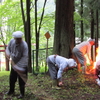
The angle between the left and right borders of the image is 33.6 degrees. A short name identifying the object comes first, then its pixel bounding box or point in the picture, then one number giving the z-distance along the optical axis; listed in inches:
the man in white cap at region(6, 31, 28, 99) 181.0
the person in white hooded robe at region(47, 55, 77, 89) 213.5
